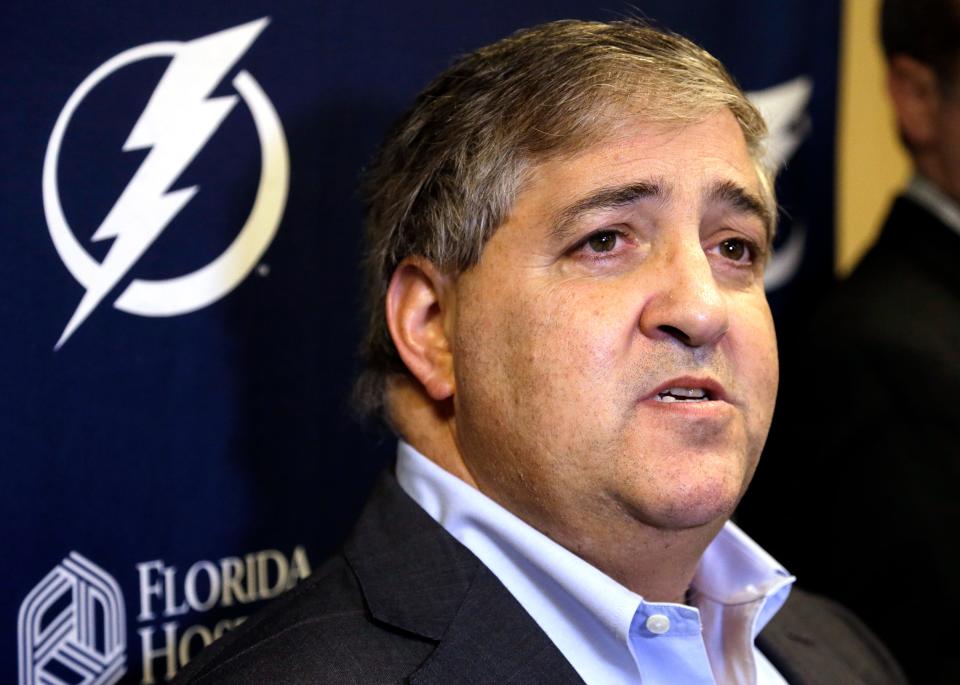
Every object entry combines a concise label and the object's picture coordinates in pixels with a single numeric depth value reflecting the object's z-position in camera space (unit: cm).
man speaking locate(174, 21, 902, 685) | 167
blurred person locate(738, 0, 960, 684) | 190
